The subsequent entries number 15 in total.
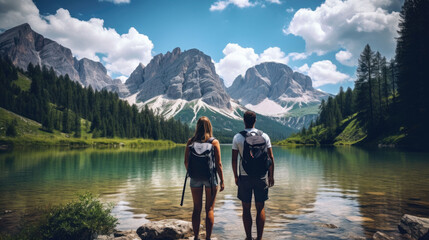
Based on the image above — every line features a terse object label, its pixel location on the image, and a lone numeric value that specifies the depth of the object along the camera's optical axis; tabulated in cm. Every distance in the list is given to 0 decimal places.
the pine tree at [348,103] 13612
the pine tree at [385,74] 9762
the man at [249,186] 812
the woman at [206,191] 830
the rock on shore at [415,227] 825
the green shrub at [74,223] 858
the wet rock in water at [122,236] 894
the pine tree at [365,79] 9440
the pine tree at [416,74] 5481
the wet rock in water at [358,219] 1106
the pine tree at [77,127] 14138
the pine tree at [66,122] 14250
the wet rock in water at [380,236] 848
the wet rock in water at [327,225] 1033
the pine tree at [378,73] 9090
